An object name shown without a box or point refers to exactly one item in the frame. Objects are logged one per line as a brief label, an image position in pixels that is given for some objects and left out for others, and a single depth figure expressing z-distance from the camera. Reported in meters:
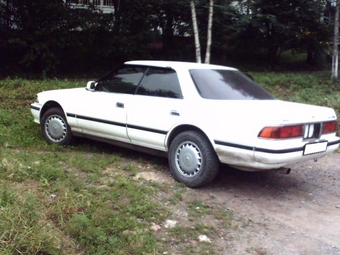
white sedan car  5.20
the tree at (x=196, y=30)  11.28
